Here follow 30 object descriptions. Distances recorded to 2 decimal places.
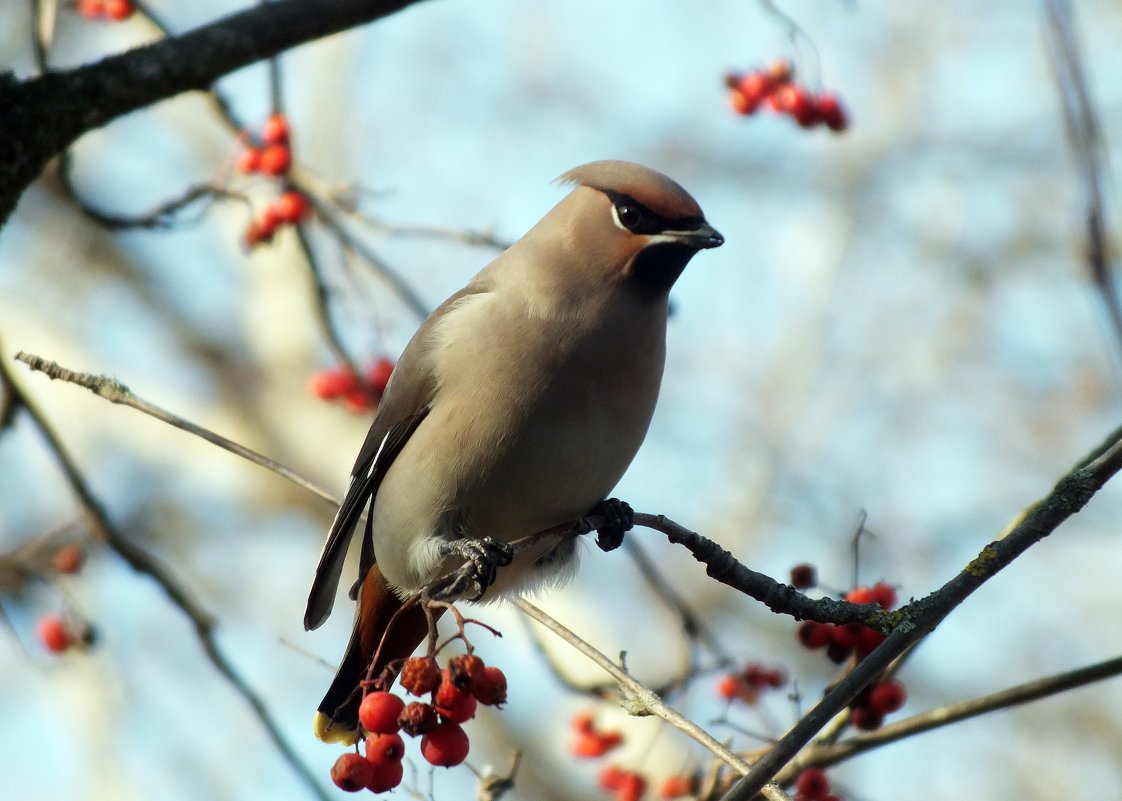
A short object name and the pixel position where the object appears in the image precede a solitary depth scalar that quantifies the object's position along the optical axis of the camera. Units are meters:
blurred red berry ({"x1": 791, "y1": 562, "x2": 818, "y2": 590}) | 7.67
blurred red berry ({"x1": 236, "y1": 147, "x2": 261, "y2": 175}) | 10.66
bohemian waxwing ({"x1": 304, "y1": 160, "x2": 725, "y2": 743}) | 7.56
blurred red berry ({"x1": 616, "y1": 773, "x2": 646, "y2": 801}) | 9.25
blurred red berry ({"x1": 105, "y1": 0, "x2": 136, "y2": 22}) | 10.70
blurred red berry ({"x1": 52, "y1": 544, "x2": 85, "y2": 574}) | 10.30
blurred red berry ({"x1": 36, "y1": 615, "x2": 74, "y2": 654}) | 10.67
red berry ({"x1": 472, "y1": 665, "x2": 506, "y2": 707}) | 6.07
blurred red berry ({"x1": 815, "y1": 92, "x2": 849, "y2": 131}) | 11.14
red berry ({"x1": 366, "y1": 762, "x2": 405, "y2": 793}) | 6.23
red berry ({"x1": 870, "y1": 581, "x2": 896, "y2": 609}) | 7.41
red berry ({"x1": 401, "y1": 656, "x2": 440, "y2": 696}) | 5.98
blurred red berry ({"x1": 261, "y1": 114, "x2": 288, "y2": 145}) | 10.46
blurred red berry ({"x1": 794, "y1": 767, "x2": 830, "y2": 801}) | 6.80
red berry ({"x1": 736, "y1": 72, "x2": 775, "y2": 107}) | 11.27
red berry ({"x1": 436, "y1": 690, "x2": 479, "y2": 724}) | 6.08
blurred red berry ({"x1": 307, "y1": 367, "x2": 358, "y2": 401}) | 11.43
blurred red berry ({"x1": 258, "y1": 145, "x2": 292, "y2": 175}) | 10.51
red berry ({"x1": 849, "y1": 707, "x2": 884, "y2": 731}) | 7.04
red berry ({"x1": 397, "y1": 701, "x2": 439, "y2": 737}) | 6.08
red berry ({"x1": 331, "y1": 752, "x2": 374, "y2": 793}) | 6.12
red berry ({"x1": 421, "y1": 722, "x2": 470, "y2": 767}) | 6.19
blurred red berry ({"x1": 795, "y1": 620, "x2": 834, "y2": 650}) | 7.10
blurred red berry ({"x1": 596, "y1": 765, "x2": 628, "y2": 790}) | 9.51
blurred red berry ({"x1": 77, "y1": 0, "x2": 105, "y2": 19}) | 11.12
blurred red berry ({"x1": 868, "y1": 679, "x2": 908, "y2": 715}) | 6.96
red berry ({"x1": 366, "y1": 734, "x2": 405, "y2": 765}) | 6.23
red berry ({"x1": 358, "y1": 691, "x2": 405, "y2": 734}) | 6.14
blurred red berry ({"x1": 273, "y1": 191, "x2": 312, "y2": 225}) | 10.50
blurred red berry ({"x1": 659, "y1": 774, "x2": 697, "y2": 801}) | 8.41
